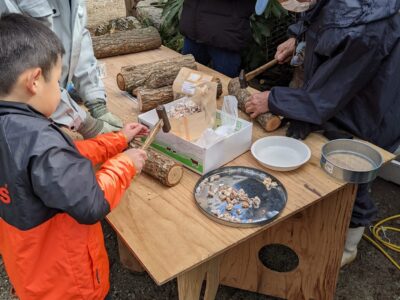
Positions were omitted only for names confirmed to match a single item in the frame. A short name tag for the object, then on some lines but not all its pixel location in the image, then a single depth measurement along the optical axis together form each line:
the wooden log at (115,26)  3.82
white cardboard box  1.77
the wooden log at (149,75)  2.45
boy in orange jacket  1.20
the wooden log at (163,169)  1.71
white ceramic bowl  1.83
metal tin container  1.74
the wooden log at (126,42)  3.11
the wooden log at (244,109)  2.09
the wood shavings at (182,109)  1.96
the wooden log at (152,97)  2.28
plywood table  1.45
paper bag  1.85
